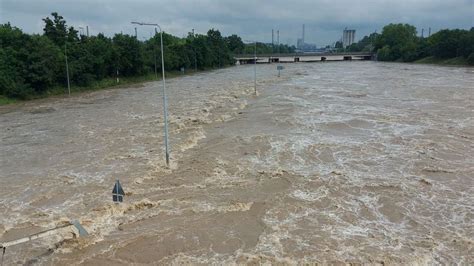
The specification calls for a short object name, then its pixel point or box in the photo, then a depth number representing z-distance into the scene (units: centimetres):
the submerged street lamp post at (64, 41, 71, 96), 5088
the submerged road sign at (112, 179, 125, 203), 1295
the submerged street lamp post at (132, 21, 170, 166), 1918
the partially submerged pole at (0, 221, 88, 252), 1084
